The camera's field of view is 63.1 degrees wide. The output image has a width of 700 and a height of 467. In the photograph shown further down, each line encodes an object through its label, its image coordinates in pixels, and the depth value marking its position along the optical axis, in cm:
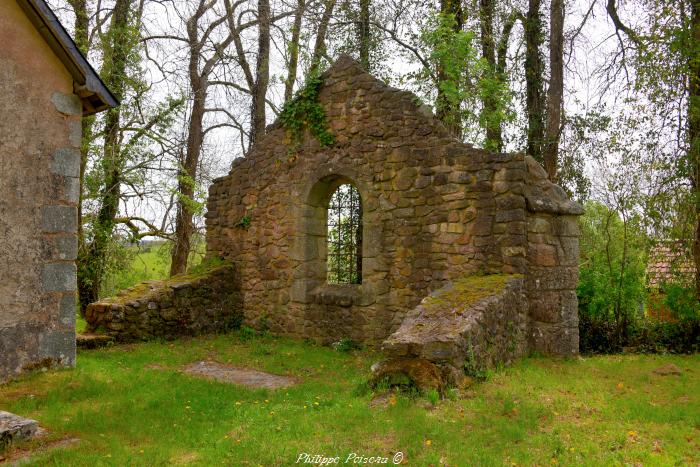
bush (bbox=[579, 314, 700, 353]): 852
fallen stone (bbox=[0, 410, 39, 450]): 399
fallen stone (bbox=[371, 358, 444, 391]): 514
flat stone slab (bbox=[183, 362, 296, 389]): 656
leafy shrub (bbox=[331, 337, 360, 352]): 866
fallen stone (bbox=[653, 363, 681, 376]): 650
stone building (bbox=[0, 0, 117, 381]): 579
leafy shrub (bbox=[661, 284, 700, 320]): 847
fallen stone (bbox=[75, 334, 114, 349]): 822
